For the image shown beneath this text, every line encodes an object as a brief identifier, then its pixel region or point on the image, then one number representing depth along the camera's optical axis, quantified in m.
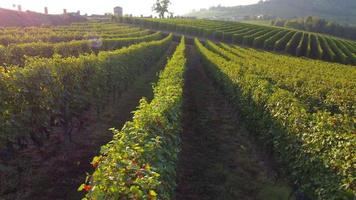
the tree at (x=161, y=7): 137.75
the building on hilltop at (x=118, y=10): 141.59
